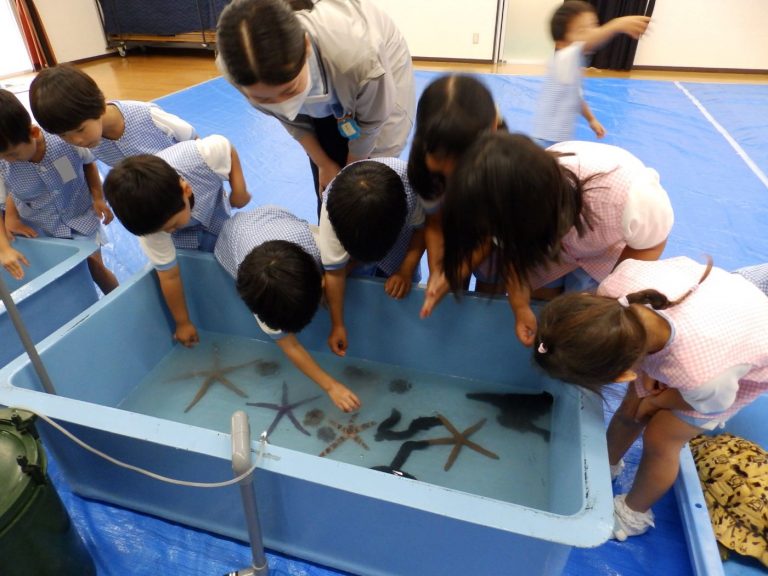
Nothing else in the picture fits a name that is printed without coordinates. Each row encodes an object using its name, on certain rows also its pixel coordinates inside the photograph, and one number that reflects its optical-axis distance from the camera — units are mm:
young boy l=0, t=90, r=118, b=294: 1346
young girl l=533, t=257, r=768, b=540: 752
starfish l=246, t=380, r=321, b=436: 1243
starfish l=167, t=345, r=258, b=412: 1339
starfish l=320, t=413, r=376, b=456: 1192
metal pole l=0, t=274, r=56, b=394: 843
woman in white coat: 870
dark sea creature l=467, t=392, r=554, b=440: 1212
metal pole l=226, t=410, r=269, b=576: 764
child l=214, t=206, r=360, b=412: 983
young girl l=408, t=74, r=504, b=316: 908
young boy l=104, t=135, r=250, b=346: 1104
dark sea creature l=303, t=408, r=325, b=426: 1250
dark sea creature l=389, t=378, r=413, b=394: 1321
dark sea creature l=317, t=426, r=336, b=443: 1212
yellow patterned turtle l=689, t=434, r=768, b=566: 974
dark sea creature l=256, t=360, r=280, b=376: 1391
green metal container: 753
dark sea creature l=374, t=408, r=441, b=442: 1214
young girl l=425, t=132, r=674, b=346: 793
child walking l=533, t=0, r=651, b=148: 1677
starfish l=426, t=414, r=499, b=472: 1163
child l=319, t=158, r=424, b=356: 983
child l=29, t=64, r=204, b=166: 1211
